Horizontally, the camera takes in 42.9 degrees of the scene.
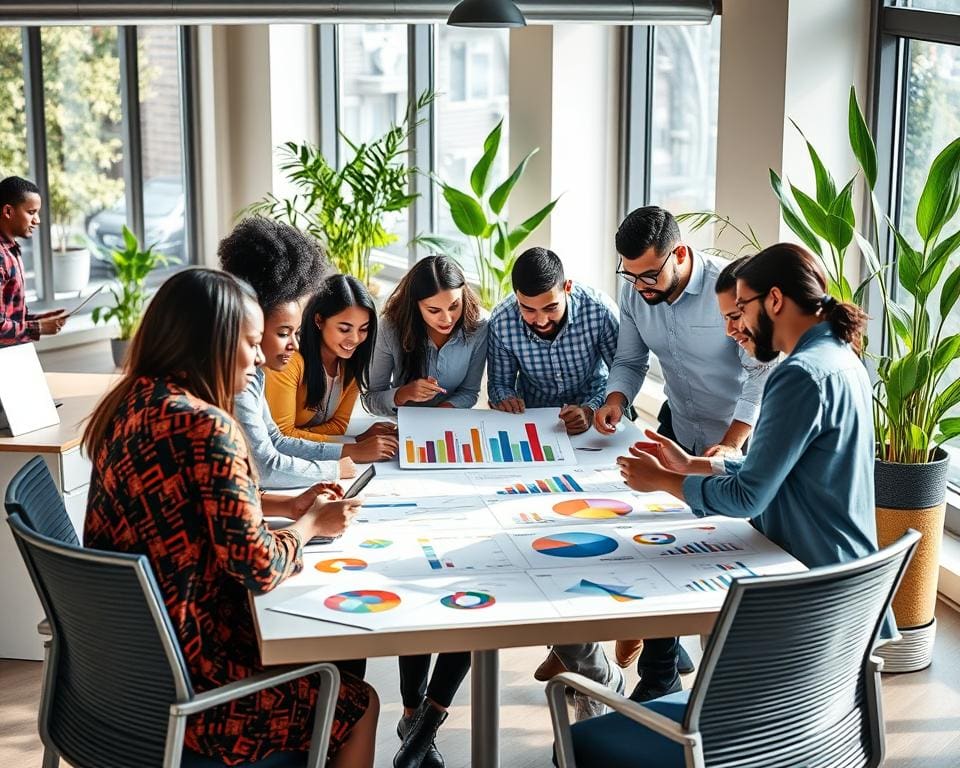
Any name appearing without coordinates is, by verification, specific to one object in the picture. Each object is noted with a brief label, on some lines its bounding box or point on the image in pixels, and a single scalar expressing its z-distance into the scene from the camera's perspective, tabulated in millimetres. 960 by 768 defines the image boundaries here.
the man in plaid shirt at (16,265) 5180
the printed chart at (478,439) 3314
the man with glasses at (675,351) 3623
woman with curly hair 3051
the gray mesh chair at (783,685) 2006
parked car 8648
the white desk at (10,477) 3664
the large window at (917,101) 4398
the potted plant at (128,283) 7660
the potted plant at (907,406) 3699
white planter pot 8242
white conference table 2180
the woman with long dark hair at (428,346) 3748
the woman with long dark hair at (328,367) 3465
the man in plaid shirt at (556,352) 3865
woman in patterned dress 2189
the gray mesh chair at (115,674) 2117
